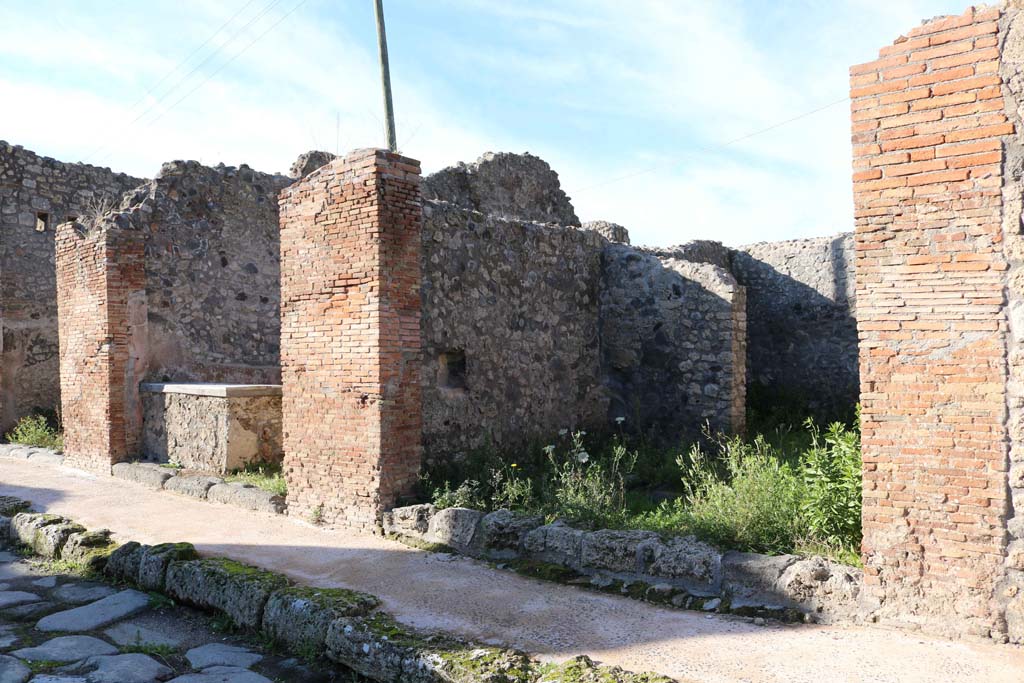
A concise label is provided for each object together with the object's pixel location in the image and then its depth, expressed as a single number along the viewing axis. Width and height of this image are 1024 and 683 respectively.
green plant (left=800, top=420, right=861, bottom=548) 4.62
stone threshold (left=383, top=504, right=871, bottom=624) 4.19
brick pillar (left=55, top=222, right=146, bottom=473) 9.35
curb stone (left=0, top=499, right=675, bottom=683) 3.58
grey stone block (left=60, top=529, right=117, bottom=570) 5.92
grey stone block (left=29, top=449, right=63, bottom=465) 10.51
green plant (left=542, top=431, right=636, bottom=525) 5.53
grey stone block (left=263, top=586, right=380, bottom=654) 4.34
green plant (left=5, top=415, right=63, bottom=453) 11.56
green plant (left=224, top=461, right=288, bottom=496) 7.38
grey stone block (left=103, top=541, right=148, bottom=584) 5.64
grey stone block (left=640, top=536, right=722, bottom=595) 4.54
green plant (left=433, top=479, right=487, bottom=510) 6.07
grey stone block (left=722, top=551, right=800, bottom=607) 4.30
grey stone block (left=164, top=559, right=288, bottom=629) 4.77
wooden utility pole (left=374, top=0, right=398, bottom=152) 14.84
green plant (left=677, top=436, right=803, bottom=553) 4.76
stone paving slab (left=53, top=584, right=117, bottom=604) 5.41
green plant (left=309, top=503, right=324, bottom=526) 6.57
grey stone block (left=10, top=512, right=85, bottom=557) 6.36
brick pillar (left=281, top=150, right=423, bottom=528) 6.15
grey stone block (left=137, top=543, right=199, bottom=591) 5.42
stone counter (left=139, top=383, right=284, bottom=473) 8.31
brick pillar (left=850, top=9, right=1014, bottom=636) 3.81
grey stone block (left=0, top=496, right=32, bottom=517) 7.20
